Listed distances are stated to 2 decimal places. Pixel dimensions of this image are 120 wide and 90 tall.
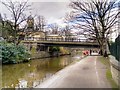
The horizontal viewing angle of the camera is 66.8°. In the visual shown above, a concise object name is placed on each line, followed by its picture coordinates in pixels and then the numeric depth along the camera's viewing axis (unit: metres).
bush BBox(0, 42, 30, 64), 12.00
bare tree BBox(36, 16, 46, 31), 21.02
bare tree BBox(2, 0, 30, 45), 15.69
